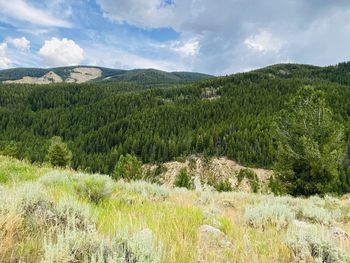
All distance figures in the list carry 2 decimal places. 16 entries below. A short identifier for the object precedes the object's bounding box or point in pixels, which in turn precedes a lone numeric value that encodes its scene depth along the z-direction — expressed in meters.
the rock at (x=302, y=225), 4.92
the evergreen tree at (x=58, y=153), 42.88
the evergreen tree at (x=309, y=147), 21.12
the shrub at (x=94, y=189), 6.17
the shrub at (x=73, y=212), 3.74
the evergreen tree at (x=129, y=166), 54.75
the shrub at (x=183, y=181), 76.60
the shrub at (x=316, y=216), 6.48
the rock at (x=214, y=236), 3.87
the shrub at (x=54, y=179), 7.11
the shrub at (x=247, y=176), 109.95
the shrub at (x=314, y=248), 3.28
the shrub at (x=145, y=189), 7.99
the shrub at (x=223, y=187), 64.16
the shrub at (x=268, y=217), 5.38
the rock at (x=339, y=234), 4.43
